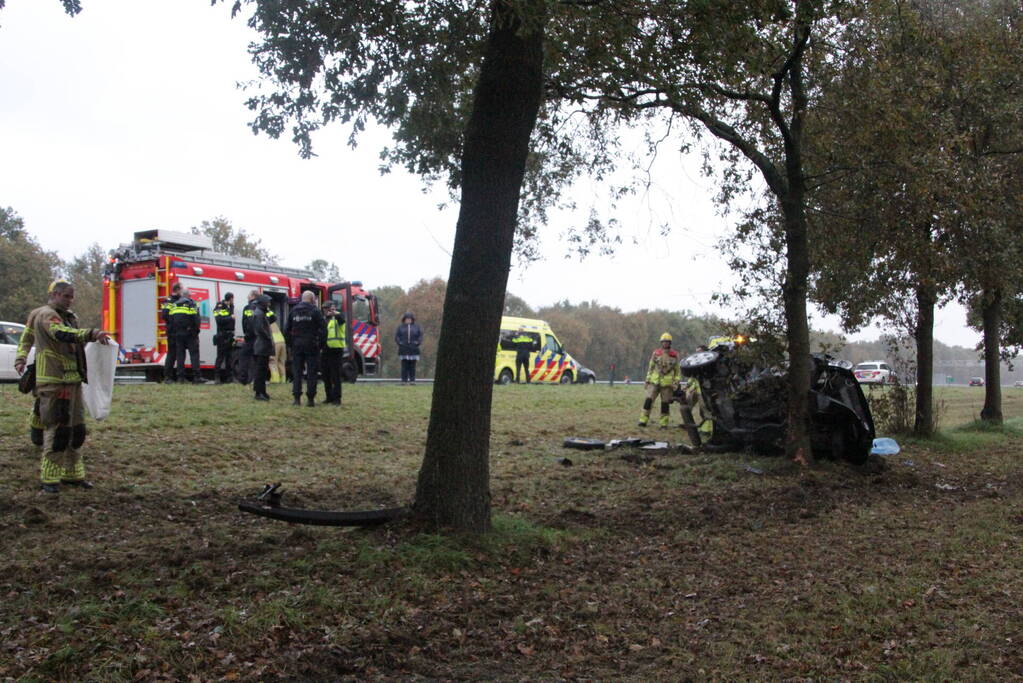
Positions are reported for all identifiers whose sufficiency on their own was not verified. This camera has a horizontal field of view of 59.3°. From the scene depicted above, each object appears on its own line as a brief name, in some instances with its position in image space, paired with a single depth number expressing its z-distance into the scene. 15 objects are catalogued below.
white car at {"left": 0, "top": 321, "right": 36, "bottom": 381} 19.48
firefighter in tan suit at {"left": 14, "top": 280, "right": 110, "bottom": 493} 7.64
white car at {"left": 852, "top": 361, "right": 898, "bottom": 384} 15.76
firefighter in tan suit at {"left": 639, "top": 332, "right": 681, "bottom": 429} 16.03
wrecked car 11.72
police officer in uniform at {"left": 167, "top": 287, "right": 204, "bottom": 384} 17.06
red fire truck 19.98
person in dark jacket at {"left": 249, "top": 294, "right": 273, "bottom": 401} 14.99
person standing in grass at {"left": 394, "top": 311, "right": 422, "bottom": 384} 24.25
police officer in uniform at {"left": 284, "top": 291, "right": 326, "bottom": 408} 14.40
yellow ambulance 29.88
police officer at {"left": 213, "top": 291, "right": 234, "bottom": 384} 18.53
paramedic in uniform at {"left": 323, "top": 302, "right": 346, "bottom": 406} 15.13
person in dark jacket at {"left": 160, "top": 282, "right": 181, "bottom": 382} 17.28
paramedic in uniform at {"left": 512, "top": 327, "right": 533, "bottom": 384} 30.20
